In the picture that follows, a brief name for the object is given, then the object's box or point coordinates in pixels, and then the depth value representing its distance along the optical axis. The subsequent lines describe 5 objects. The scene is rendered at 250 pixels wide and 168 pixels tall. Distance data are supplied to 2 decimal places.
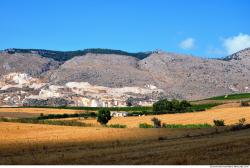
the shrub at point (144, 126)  76.61
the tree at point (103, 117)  89.57
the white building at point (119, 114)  128.73
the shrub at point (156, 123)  77.97
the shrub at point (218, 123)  73.47
